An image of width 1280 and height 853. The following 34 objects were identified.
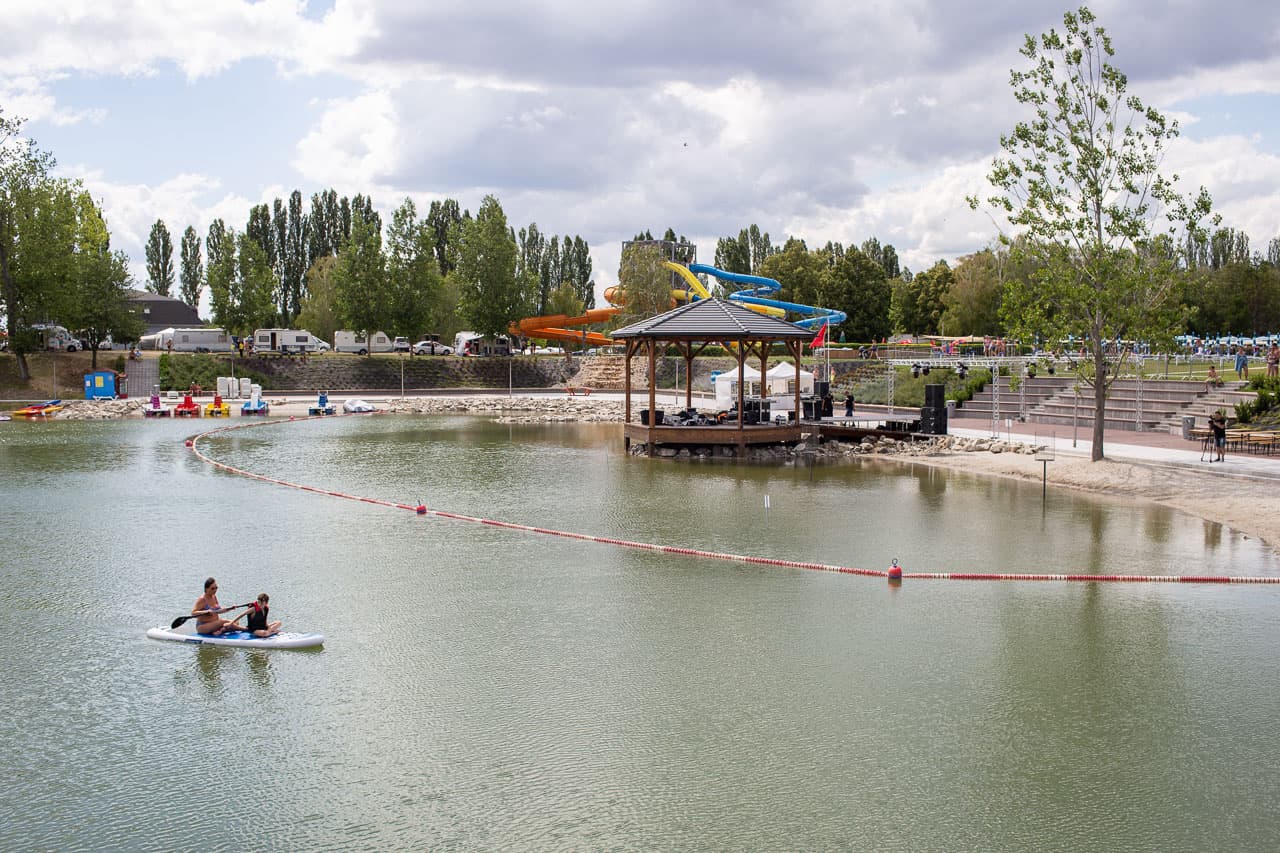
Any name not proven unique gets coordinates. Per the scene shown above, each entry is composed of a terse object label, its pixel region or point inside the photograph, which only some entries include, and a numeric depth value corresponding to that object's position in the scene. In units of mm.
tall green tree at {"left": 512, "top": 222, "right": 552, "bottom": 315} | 109000
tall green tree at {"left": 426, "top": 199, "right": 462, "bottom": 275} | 105688
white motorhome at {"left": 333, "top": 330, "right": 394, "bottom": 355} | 86375
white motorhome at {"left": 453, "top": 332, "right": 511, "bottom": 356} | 86244
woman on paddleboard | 14148
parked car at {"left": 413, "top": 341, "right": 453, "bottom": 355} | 87188
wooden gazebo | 35844
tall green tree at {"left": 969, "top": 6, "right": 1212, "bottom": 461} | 28438
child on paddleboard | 14070
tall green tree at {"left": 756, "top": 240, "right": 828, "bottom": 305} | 91000
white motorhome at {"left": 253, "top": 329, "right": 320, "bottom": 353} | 76438
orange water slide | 81812
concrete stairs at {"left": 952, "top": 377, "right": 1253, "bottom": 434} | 37031
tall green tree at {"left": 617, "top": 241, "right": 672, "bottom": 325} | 82375
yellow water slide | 64062
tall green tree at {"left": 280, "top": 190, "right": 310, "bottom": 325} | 97250
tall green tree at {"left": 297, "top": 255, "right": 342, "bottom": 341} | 87500
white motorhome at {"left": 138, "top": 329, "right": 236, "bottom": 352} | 74375
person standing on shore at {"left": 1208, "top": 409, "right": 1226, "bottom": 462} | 28427
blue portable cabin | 59875
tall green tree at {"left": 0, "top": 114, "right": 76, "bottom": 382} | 62438
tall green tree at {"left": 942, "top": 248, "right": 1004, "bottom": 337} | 78625
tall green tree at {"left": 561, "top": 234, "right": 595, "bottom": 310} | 112625
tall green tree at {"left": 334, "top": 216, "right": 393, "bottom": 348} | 75500
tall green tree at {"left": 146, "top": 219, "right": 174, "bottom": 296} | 101812
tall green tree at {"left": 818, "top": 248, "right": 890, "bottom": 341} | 87625
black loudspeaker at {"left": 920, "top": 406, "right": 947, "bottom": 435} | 37844
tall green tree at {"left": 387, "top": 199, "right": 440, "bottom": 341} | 76625
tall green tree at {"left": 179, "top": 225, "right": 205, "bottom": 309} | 97812
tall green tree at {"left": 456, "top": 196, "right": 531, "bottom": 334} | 80812
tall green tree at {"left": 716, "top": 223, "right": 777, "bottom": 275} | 109312
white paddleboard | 13859
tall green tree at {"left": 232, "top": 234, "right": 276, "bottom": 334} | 74562
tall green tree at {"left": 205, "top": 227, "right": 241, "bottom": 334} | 73875
